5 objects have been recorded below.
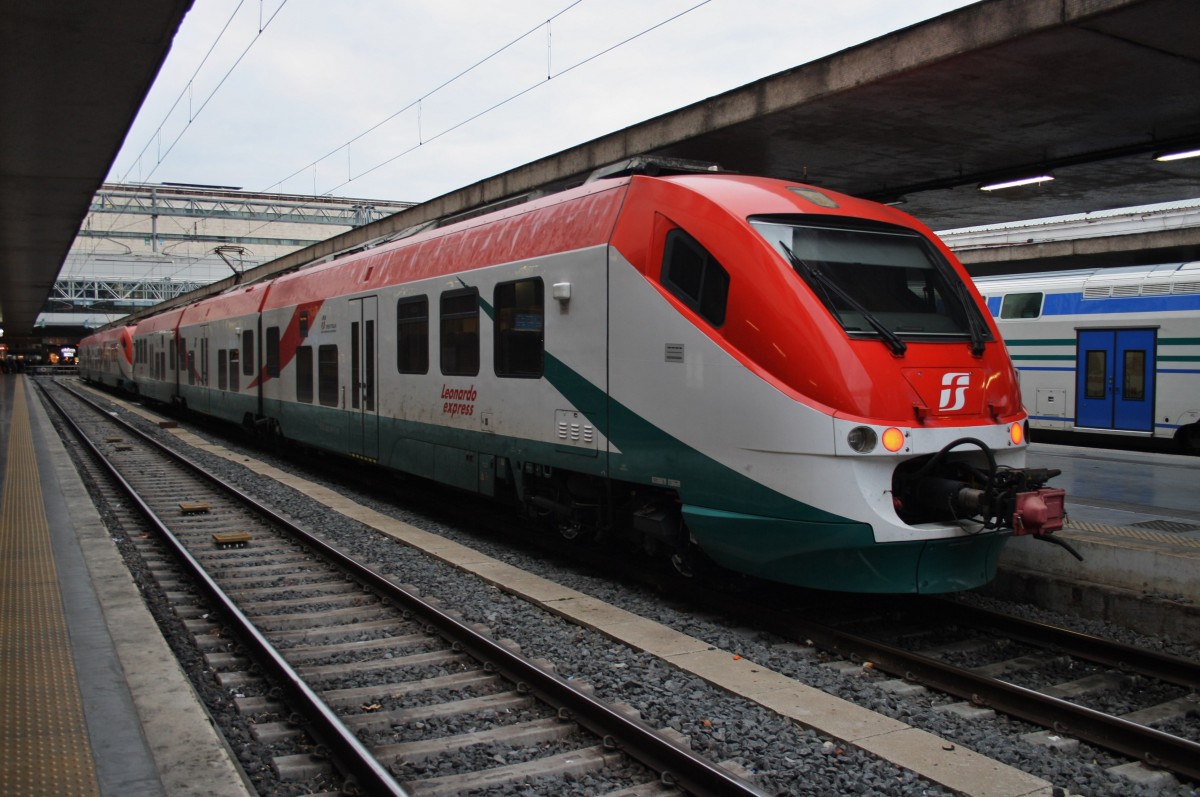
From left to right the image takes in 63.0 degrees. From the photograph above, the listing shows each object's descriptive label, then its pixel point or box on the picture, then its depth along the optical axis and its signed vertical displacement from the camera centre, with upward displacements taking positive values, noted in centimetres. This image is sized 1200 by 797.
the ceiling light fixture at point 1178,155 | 987 +222
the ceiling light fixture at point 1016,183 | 1123 +224
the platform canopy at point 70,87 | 658 +237
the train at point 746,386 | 583 -11
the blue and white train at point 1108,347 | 1616 +45
